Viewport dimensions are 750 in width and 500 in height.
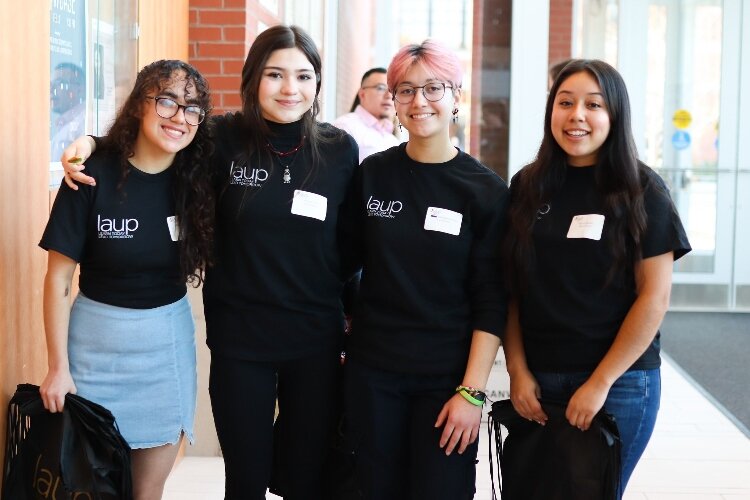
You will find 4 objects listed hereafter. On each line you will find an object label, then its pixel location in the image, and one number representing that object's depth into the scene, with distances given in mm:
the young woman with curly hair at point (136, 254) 2285
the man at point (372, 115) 5137
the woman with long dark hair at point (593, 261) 2236
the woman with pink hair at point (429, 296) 2332
